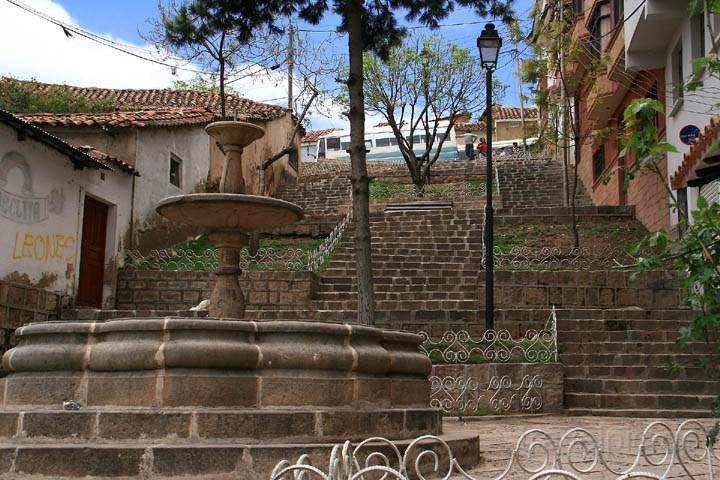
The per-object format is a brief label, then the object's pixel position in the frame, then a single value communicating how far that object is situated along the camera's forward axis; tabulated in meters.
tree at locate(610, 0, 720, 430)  4.01
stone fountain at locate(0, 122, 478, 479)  5.09
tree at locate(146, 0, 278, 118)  12.66
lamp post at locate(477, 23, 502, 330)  12.73
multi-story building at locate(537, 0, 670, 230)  18.21
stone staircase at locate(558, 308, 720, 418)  11.26
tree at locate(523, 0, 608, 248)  20.53
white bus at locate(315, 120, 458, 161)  48.34
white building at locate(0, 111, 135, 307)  13.37
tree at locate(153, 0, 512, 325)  11.47
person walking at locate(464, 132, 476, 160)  34.62
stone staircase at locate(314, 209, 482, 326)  14.88
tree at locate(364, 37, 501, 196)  30.20
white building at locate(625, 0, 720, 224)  13.39
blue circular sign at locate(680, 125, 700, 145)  13.97
